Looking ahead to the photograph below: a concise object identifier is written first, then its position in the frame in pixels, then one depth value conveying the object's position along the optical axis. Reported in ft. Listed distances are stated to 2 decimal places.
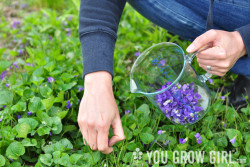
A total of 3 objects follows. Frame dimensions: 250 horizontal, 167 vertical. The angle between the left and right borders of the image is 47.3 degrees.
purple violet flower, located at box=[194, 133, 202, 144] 4.15
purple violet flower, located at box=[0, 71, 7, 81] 5.32
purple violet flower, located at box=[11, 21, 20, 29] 7.38
